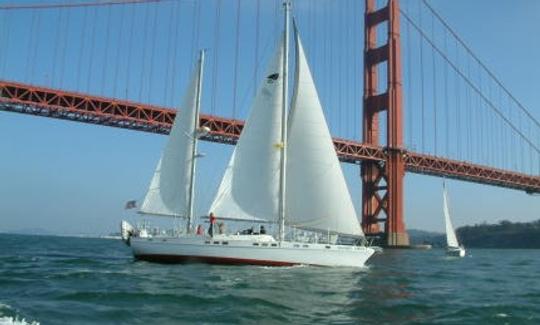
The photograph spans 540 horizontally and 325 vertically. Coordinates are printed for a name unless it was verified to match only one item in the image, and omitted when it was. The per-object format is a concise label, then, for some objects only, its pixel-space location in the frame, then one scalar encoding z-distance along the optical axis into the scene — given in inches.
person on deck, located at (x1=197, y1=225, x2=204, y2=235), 945.2
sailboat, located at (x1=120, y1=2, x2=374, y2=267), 854.5
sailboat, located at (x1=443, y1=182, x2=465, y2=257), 1953.0
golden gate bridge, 1768.0
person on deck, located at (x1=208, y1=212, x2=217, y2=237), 871.7
